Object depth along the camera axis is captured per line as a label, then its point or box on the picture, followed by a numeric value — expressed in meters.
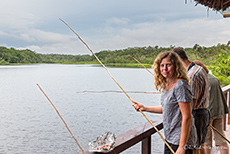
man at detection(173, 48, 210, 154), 1.39
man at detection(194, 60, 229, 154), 1.98
